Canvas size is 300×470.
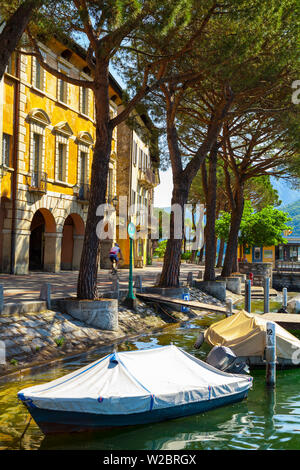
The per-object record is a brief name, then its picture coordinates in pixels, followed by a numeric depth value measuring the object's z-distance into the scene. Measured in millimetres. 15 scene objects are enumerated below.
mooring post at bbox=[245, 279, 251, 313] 24359
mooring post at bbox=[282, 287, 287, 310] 28938
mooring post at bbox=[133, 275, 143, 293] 23059
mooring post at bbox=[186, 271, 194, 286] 28734
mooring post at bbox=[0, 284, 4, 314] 13575
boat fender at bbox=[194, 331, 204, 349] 16578
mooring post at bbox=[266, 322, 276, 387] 12570
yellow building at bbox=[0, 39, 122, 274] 25625
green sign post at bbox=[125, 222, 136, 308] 20734
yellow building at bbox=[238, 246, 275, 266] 65500
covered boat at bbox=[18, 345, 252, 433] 8422
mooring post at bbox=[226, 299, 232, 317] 19914
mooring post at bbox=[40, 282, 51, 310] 16062
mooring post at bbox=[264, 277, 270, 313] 25000
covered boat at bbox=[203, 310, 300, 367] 14664
